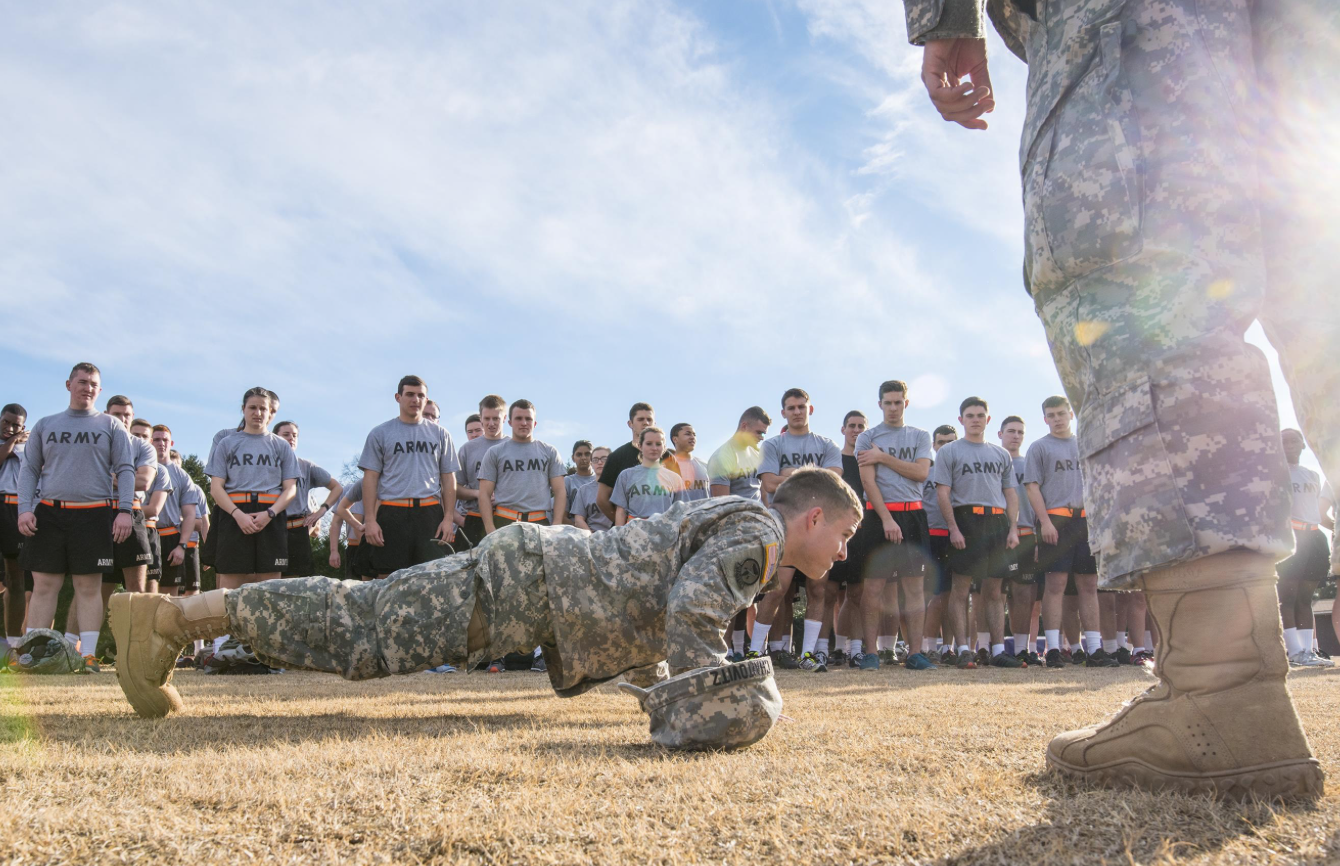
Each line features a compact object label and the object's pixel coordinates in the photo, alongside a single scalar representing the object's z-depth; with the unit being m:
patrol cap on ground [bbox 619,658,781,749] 2.20
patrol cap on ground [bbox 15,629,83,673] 5.43
